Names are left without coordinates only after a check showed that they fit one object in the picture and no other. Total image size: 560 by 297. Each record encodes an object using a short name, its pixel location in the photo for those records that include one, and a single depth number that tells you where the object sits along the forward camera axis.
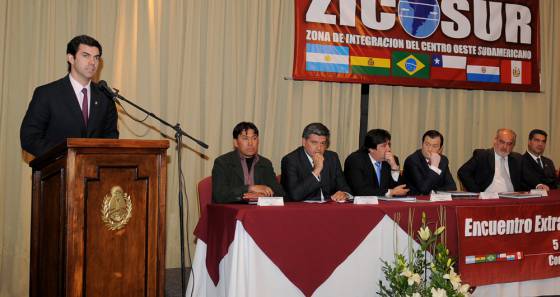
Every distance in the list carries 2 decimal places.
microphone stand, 2.88
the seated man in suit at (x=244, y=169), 3.59
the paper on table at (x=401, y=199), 3.58
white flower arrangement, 2.83
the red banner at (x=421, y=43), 5.20
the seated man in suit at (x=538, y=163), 5.13
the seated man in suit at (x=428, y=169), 4.33
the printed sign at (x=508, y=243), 3.34
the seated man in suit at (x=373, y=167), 4.22
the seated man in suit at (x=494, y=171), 4.90
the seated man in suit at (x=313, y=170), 3.74
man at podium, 2.44
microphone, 2.50
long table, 2.86
